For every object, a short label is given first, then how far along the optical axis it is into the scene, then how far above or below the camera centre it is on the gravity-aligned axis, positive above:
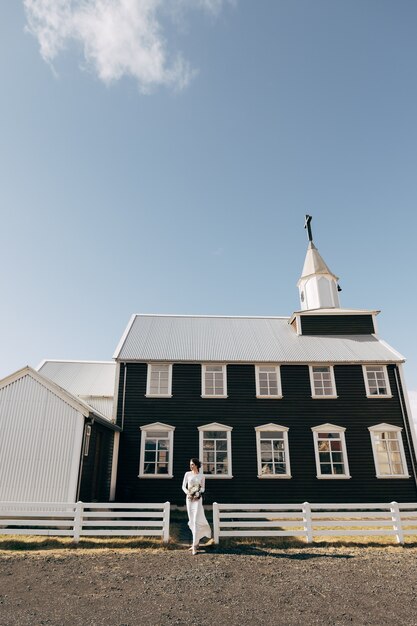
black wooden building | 17.61 +2.36
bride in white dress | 10.22 -0.71
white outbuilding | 13.26 +1.12
